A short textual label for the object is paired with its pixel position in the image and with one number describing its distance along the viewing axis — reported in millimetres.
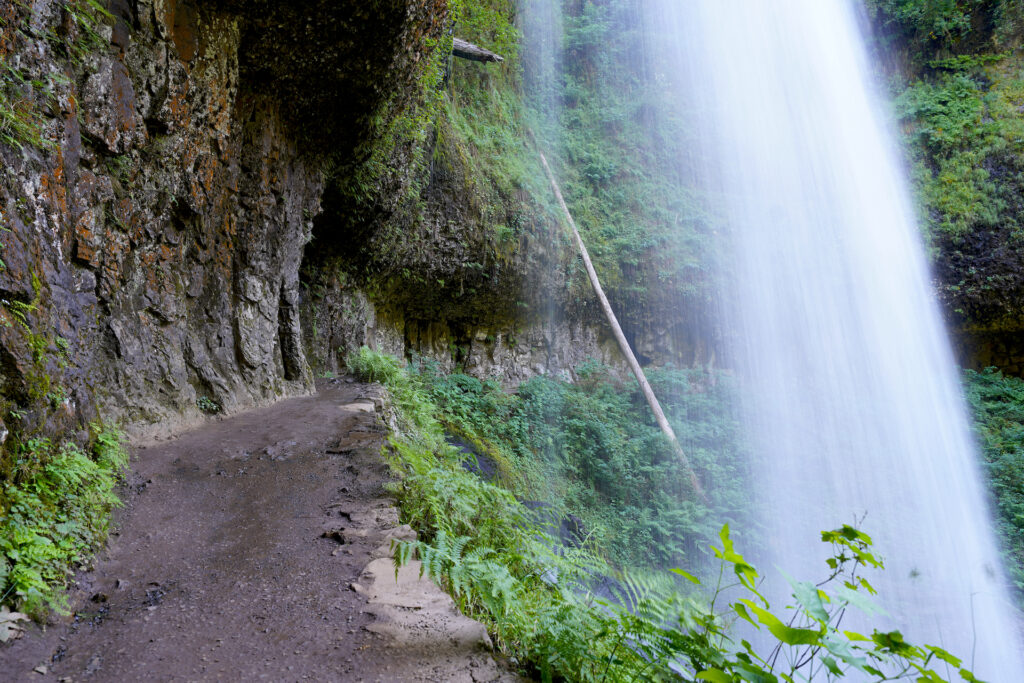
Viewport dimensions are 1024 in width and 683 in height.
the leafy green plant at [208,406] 5762
